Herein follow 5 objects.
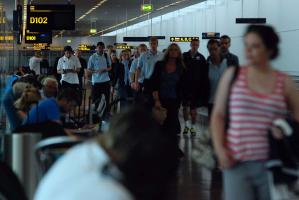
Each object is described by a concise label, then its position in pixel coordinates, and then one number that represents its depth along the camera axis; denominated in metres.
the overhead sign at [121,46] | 47.54
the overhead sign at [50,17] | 19.70
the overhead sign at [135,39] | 42.46
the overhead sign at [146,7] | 32.69
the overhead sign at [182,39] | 36.39
